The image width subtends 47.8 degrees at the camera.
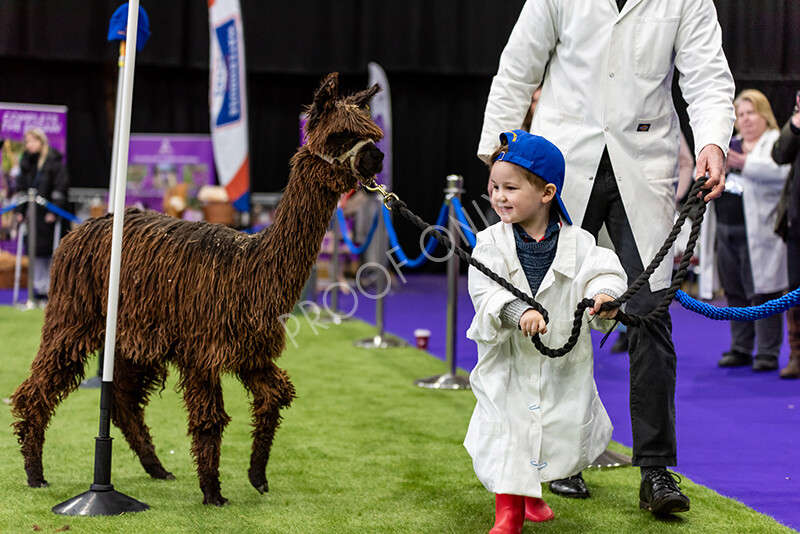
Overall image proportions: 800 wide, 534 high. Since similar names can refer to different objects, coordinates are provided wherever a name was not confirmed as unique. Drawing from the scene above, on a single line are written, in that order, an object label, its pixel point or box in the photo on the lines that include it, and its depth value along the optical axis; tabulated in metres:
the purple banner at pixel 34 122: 10.64
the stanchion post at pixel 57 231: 9.41
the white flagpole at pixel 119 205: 2.58
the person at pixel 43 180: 9.20
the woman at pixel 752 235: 6.02
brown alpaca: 2.65
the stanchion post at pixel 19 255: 9.30
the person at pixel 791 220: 5.40
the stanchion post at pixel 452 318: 5.14
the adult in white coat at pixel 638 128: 2.81
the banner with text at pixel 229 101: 7.44
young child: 2.37
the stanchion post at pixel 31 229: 8.85
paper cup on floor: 6.79
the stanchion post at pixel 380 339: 6.86
